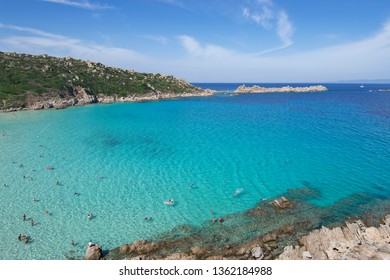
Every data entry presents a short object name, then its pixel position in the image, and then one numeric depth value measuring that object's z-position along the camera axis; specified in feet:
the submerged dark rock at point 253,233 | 62.75
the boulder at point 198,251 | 62.45
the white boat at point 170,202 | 87.04
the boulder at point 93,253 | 62.18
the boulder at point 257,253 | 60.00
